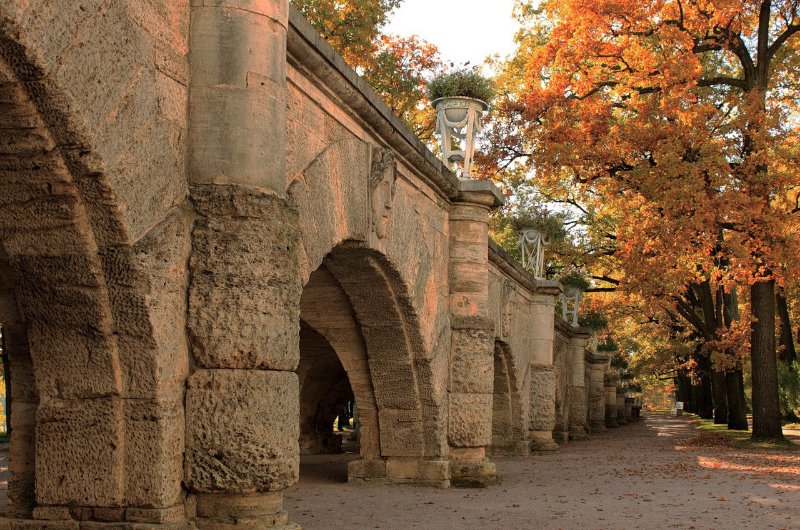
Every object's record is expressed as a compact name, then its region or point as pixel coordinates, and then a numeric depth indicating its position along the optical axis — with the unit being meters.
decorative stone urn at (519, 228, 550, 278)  21.99
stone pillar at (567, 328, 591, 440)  27.39
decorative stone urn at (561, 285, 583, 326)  28.20
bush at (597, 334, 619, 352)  43.12
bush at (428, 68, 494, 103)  11.93
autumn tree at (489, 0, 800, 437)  18.00
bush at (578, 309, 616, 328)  32.97
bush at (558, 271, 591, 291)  27.81
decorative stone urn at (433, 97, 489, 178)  12.04
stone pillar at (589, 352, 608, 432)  34.31
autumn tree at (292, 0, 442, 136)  21.56
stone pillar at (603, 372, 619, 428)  40.29
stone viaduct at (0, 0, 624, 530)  4.50
